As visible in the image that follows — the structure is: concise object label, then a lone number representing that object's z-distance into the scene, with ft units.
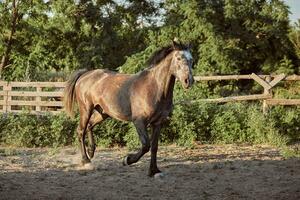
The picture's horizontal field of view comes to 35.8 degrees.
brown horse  21.99
